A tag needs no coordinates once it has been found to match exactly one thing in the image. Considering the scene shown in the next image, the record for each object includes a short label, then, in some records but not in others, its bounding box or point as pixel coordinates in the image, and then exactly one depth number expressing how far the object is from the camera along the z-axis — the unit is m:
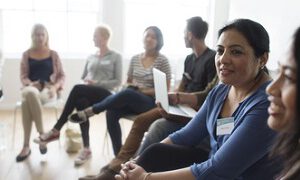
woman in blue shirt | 1.33
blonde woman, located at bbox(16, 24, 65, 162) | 3.10
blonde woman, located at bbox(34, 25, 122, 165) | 3.04
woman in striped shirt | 2.78
